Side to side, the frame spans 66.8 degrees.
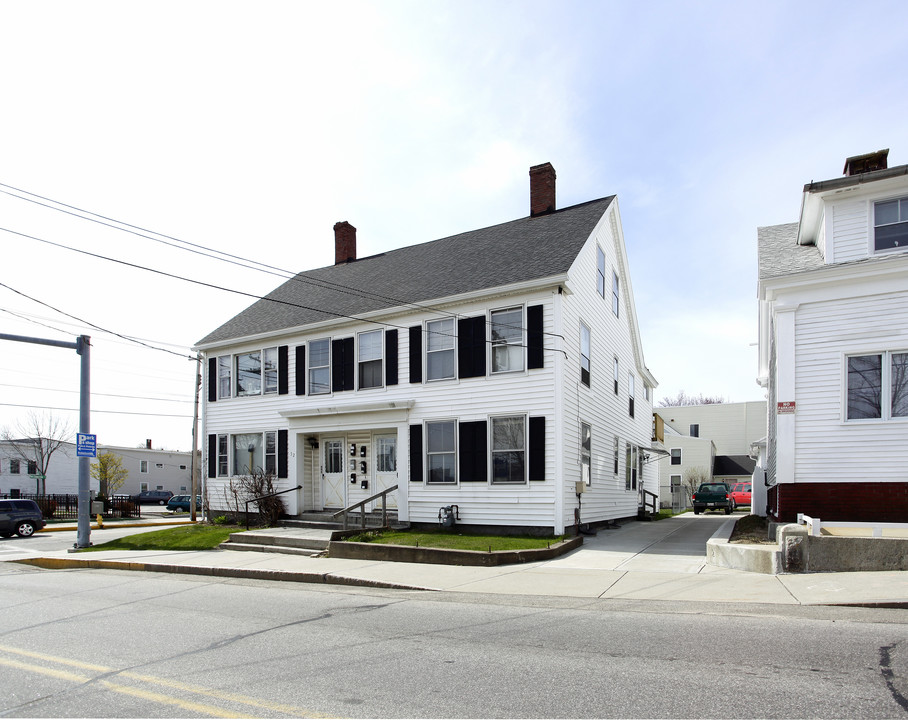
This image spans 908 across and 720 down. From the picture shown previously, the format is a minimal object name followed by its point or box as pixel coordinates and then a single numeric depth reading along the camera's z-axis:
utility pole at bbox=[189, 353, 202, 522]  32.09
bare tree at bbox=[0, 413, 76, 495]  52.28
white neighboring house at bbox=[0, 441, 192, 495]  54.03
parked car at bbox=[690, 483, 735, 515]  30.81
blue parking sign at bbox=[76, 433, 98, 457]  17.19
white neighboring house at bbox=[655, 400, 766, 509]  51.88
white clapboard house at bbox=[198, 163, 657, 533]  16.00
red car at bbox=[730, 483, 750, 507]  38.31
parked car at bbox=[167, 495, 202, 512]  46.25
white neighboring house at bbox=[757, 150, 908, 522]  12.55
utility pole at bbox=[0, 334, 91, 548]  17.53
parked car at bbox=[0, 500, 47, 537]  25.53
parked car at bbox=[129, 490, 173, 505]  57.62
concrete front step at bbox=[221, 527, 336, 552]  15.62
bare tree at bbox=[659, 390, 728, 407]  90.12
